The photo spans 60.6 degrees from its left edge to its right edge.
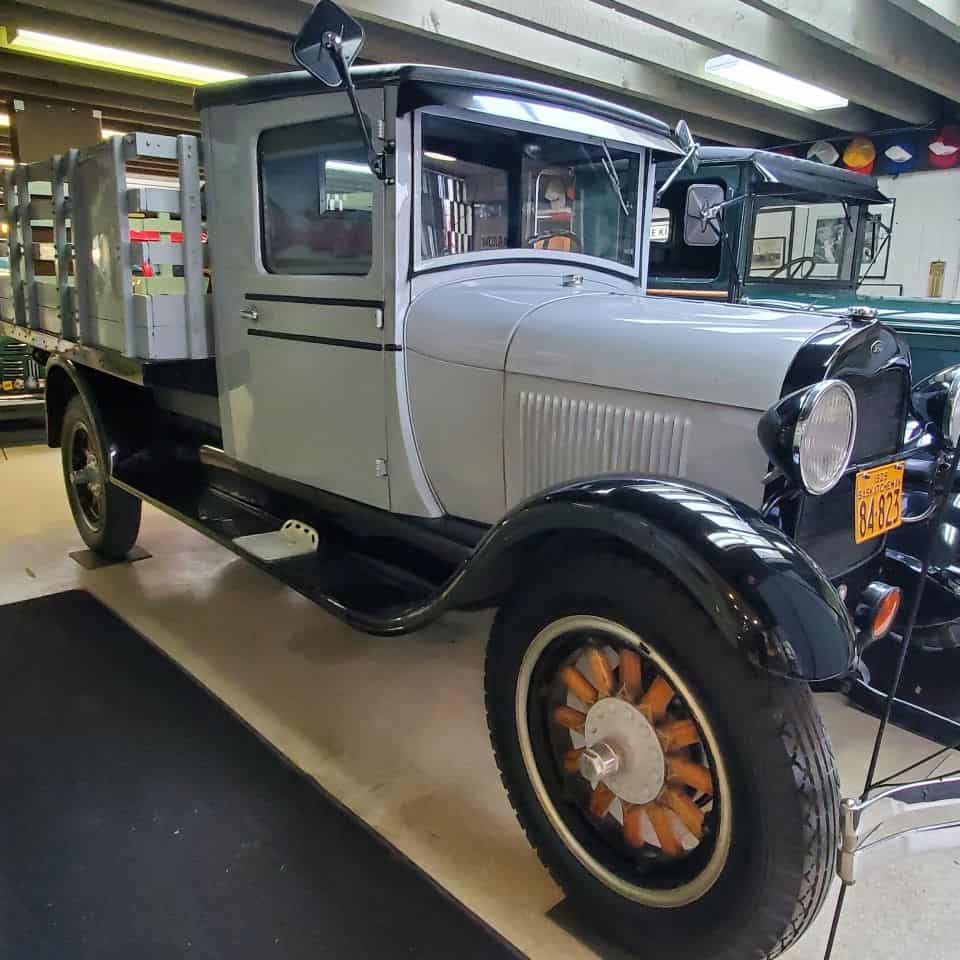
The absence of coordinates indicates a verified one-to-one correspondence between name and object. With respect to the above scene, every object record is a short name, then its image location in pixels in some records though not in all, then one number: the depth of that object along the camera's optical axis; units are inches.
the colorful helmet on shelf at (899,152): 338.6
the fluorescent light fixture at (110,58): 231.3
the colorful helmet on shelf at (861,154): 349.1
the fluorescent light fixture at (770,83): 271.1
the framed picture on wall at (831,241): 209.6
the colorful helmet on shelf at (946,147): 323.6
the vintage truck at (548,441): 57.1
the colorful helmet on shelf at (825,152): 362.0
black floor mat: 68.6
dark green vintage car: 172.9
